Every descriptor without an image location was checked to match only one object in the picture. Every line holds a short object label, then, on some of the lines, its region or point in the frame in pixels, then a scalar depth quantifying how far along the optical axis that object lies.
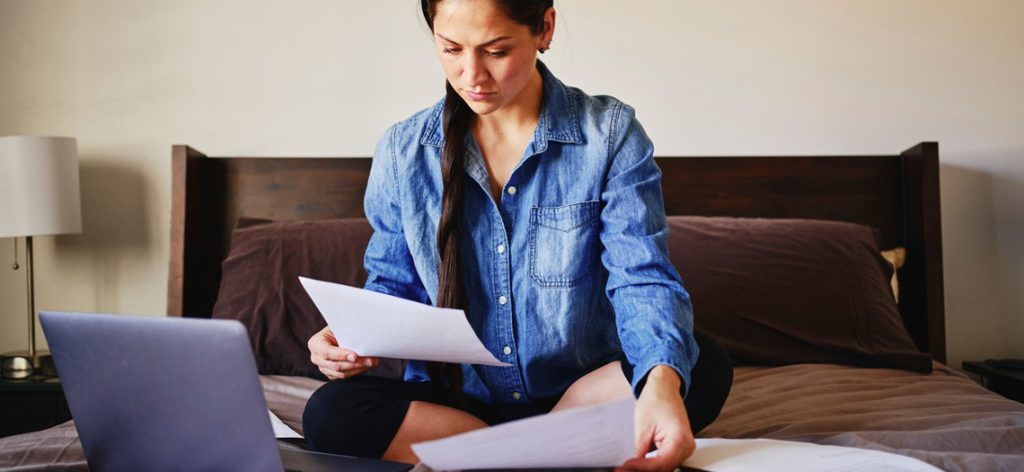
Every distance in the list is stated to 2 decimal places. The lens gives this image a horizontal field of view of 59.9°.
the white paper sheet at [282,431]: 1.31
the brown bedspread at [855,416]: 1.21
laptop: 0.79
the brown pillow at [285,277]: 1.92
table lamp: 2.21
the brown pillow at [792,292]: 1.97
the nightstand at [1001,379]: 2.12
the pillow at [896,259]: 2.31
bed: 1.39
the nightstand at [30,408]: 2.16
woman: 1.13
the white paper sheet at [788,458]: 0.94
